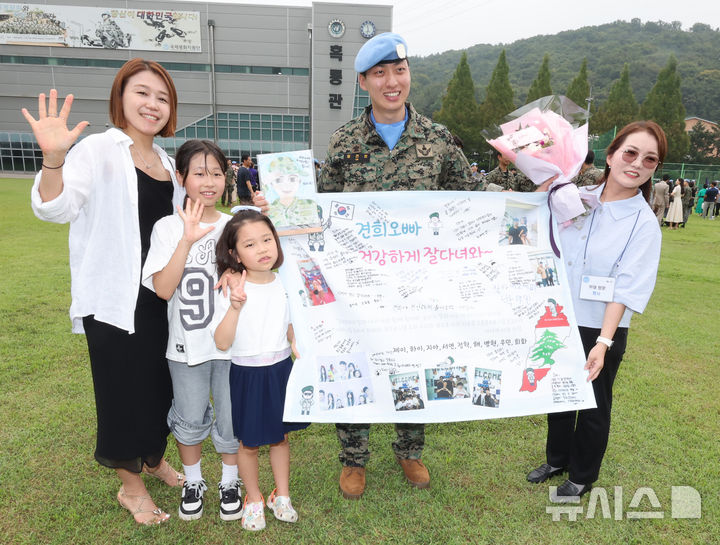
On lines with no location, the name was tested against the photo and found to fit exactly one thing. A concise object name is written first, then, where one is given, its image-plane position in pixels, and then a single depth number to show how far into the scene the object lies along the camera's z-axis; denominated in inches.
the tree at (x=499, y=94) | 1910.7
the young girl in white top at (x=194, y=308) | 90.9
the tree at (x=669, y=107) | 1774.1
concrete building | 1611.7
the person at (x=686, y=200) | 658.2
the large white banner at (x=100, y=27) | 1614.2
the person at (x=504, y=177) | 237.2
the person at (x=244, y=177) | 565.0
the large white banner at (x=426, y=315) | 101.3
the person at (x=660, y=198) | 537.5
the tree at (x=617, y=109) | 1829.5
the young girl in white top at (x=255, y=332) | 93.9
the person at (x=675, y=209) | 633.0
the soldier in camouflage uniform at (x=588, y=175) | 278.2
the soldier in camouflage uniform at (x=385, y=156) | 106.6
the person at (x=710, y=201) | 789.2
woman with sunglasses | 95.9
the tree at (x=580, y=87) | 1898.4
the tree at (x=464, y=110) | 1946.4
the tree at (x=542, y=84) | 1845.5
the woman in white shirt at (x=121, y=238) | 83.2
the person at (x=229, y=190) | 675.6
